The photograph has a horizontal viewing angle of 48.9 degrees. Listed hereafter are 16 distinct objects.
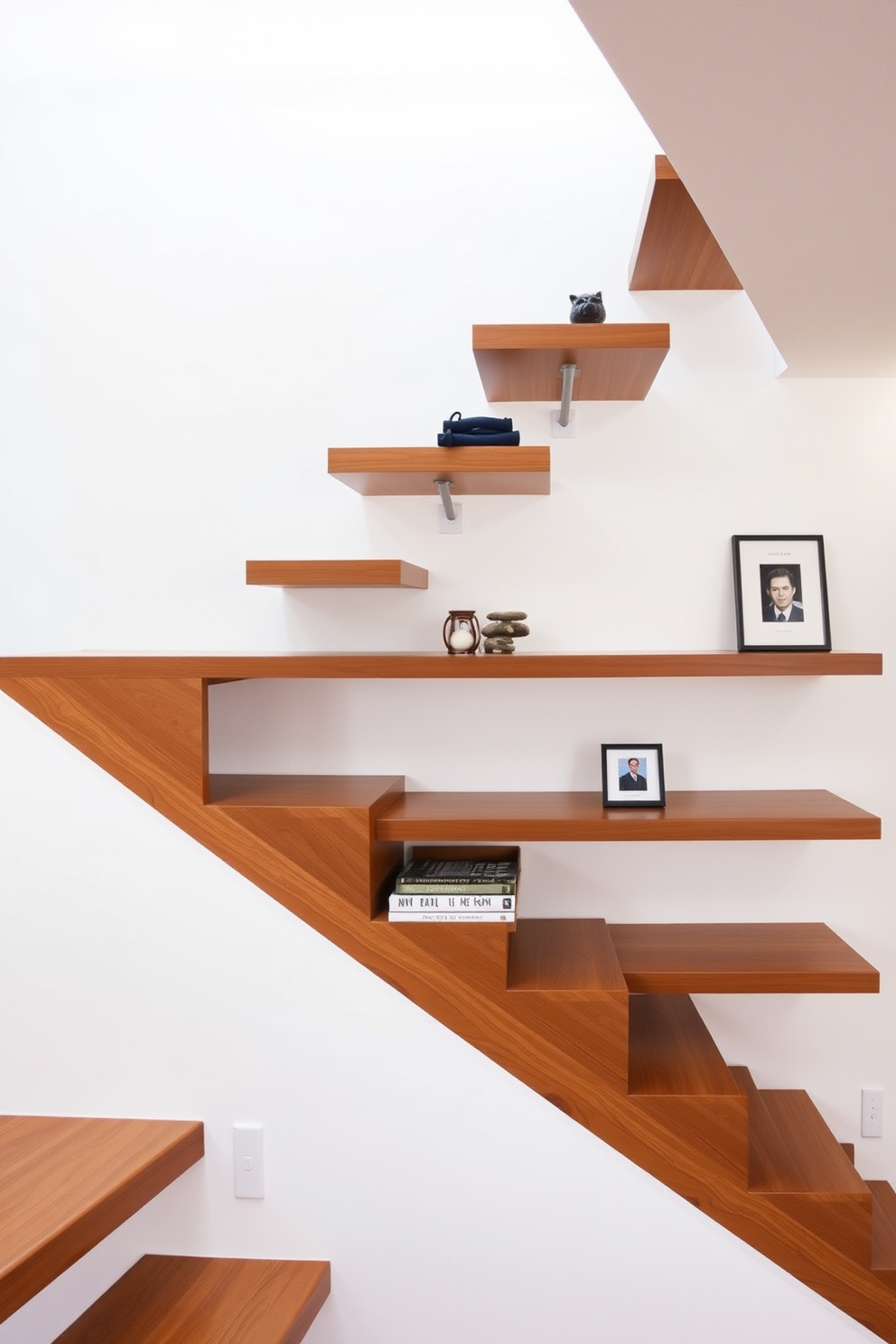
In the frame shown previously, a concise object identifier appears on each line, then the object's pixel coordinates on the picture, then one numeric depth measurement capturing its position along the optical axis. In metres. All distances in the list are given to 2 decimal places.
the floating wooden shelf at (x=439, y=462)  2.00
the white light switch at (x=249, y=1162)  2.04
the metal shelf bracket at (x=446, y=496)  2.13
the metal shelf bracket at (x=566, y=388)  2.04
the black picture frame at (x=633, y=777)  2.21
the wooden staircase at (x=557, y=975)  1.93
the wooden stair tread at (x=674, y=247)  1.87
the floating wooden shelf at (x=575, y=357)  1.93
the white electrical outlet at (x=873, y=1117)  2.34
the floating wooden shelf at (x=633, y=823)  2.04
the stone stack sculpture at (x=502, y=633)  2.13
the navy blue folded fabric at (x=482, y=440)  2.03
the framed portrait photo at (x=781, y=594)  2.26
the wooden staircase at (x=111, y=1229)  1.69
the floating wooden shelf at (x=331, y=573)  1.99
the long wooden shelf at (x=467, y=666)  2.02
